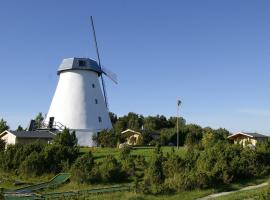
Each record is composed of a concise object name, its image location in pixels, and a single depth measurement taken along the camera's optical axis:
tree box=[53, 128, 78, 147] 21.86
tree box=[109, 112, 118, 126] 48.95
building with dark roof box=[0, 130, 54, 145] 27.11
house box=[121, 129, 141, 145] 30.76
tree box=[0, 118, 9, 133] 34.88
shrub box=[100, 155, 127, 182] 14.50
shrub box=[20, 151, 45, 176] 16.71
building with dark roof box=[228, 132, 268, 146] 31.43
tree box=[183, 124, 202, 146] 25.31
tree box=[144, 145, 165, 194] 11.86
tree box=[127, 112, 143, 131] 46.08
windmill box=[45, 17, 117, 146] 29.61
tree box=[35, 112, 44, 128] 30.95
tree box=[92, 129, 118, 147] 26.77
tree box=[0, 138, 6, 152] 22.88
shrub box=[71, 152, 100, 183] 14.30
